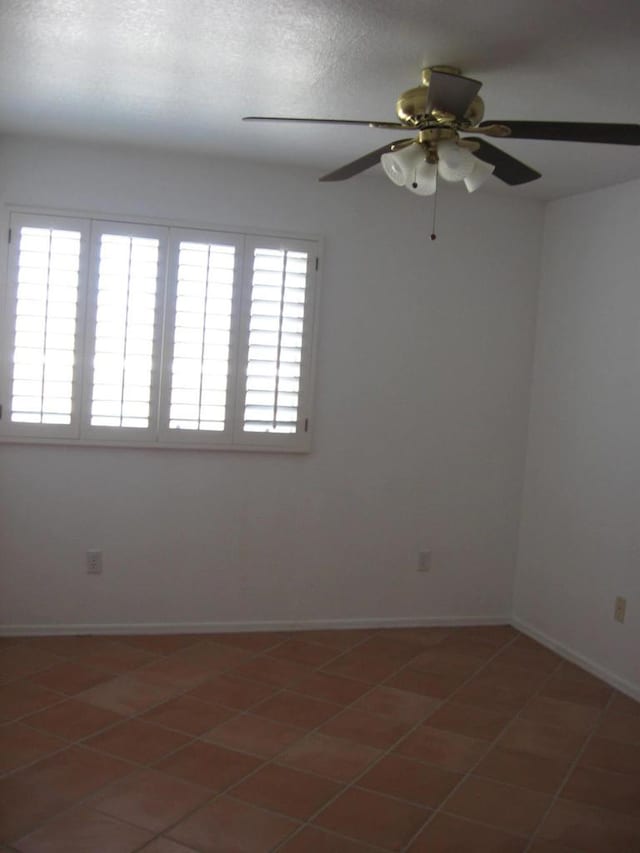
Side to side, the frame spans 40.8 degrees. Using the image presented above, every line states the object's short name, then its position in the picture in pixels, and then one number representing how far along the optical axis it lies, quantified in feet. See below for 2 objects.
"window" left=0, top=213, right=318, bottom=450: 13.76
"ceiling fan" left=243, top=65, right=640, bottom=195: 7.74
